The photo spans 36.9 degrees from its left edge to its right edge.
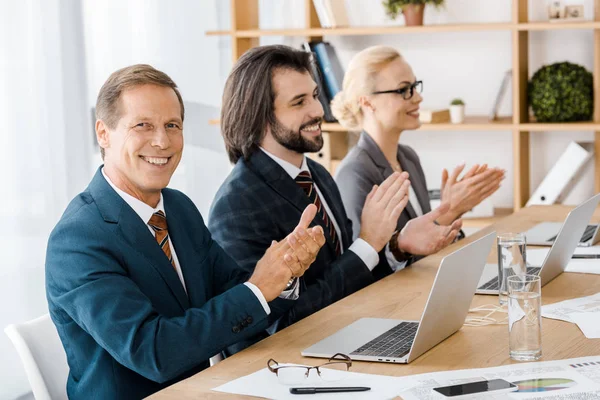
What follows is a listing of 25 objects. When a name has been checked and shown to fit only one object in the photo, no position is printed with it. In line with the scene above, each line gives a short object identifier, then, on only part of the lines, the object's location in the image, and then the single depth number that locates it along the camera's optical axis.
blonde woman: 3.16
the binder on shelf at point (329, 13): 4.49
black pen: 1.61
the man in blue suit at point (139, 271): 1.79
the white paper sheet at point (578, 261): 2.54
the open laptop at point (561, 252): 2.33
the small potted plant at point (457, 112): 4.38
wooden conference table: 1.74
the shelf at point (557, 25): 4.02
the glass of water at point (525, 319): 1.75
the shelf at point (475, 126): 4.25
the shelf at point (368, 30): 4.23
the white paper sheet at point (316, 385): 1.59
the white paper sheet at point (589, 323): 1.90
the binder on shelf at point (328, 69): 4.53
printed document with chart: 1.54
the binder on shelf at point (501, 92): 4.33
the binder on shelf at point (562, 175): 4.24
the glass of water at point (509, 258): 2.23
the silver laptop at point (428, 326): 1.77
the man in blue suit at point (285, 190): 2.49
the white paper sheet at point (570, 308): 2.07
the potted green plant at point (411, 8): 4.39
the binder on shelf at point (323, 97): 4.53
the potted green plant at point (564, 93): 4.18
